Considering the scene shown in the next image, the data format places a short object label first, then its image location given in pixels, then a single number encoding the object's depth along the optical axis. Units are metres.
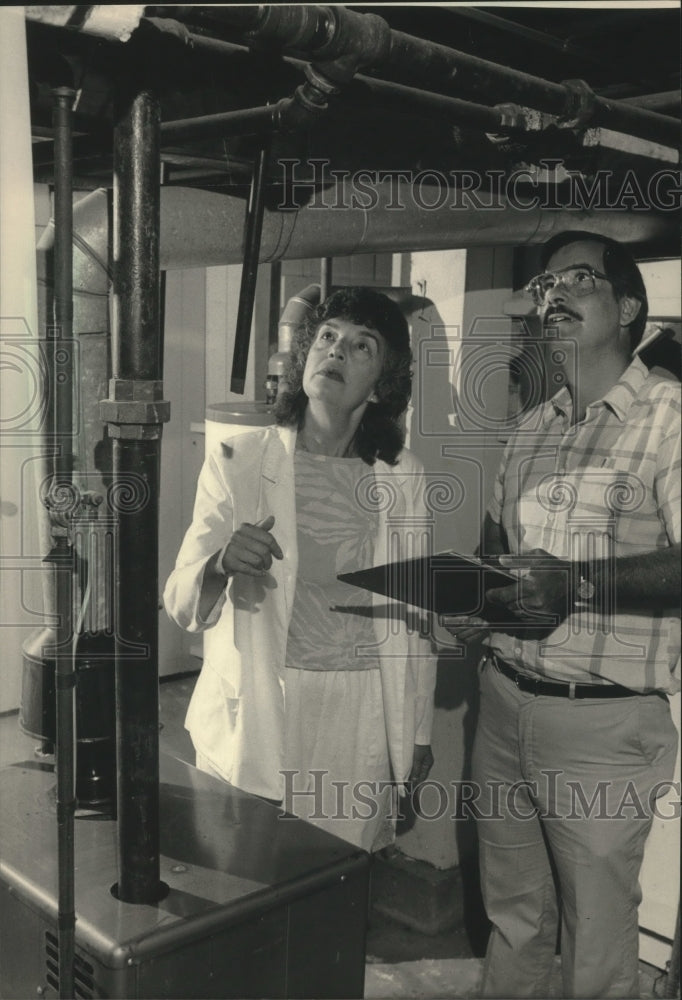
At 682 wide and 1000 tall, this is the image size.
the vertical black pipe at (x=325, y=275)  2.22
